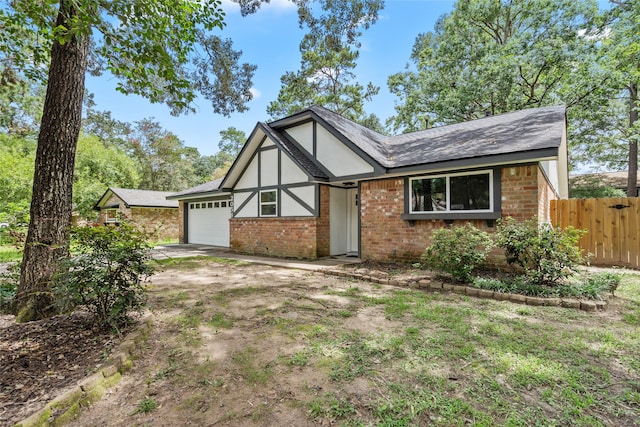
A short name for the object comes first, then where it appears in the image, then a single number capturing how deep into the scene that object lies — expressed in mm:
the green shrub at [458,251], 5602
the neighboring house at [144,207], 18422
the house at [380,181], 6613
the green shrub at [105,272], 3152
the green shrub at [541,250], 5199
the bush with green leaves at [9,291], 3871
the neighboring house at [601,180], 21594
